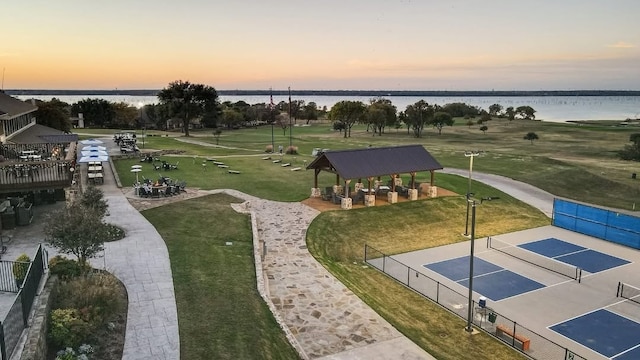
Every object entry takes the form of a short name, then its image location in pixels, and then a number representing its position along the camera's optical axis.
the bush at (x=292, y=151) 56.62
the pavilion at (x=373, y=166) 33.50
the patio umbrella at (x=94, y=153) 34.02
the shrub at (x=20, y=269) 15.21
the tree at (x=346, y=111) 86.88
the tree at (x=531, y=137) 86.19
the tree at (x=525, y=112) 148.00
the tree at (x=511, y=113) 145.98
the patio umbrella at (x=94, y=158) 32.42
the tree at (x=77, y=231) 16.58
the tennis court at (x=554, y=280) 19.86
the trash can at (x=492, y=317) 19.45
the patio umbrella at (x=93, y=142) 44.66
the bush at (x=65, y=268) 17.02
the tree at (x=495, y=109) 185.34
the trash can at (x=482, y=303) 20.05
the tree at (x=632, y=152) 67.31
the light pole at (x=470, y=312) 19.09
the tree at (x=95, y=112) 107.38
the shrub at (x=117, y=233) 22.82
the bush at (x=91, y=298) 14.79
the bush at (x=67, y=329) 13.42
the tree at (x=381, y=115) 89.56
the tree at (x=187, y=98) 85.62
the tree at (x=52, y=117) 60.72
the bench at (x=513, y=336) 18.12
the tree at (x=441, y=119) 94.38
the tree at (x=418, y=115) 92.69
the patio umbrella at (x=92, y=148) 35.83
